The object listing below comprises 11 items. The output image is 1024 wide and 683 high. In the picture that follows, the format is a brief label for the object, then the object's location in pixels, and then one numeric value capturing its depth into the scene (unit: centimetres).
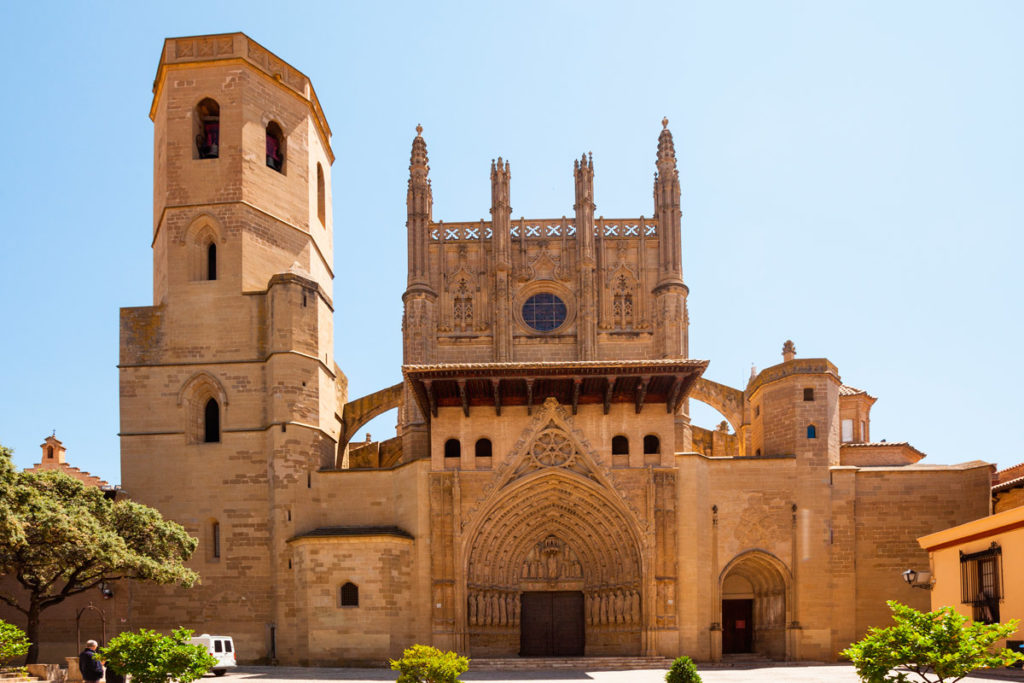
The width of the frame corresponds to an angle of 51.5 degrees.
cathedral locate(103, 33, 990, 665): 2705
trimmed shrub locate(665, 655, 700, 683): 1537
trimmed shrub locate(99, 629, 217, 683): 1486
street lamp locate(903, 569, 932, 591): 2287
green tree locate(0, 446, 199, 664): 2064
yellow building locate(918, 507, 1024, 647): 1894
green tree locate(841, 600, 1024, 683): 1183
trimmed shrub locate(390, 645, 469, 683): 1409
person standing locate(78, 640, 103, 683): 1538
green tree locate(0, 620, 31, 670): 1831
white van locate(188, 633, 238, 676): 2370
